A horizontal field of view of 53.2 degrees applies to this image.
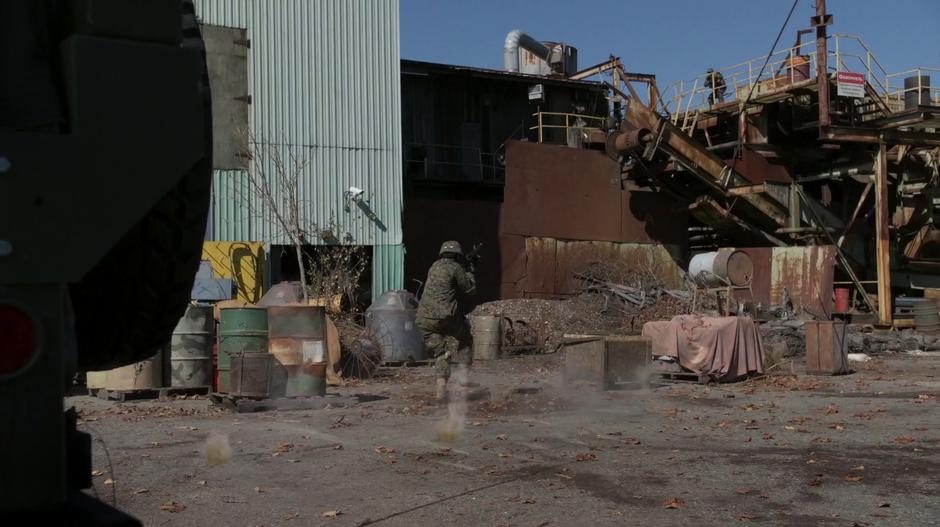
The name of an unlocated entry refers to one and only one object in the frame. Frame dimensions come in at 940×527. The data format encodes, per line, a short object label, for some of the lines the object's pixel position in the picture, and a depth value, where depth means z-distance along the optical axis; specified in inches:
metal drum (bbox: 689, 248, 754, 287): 963.3
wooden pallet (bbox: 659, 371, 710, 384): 541.6
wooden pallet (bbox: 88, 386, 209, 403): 470.6
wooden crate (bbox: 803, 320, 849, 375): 594.2
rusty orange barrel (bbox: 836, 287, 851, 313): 941.8
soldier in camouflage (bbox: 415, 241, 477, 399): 477.7
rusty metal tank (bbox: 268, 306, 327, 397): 438.7
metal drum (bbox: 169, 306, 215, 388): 482.6
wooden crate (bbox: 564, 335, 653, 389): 503.2
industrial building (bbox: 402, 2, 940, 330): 919.7
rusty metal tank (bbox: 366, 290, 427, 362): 673.0
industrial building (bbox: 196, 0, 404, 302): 792.9
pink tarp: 542.9
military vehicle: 67.8
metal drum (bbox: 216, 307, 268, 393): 438.6
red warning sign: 886.4
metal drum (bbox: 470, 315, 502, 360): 713.6
